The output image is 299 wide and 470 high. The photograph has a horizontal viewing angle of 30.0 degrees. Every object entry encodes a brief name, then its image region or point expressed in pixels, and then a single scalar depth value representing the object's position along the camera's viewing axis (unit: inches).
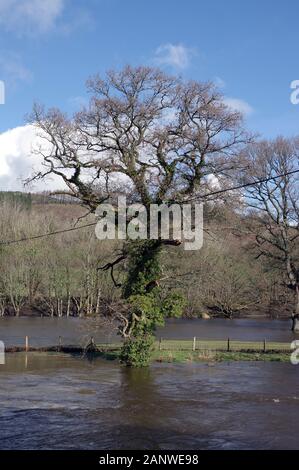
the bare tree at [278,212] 1779.0
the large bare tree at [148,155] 957.2
